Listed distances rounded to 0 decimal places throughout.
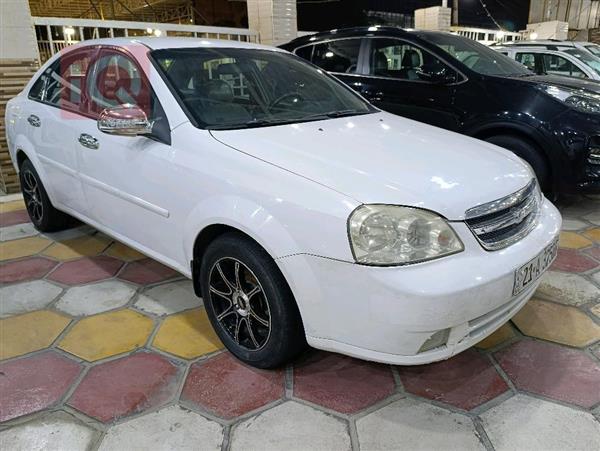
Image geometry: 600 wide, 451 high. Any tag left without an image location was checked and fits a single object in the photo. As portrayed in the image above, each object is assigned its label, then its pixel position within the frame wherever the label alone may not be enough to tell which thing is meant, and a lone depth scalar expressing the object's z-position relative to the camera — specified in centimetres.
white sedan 162
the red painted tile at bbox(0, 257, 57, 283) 307
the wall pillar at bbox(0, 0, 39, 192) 455
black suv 363
